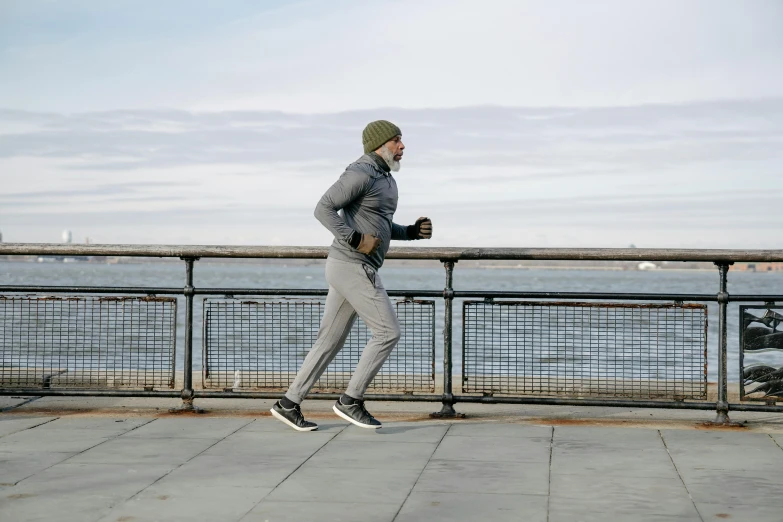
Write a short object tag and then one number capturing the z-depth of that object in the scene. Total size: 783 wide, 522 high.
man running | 6.42
